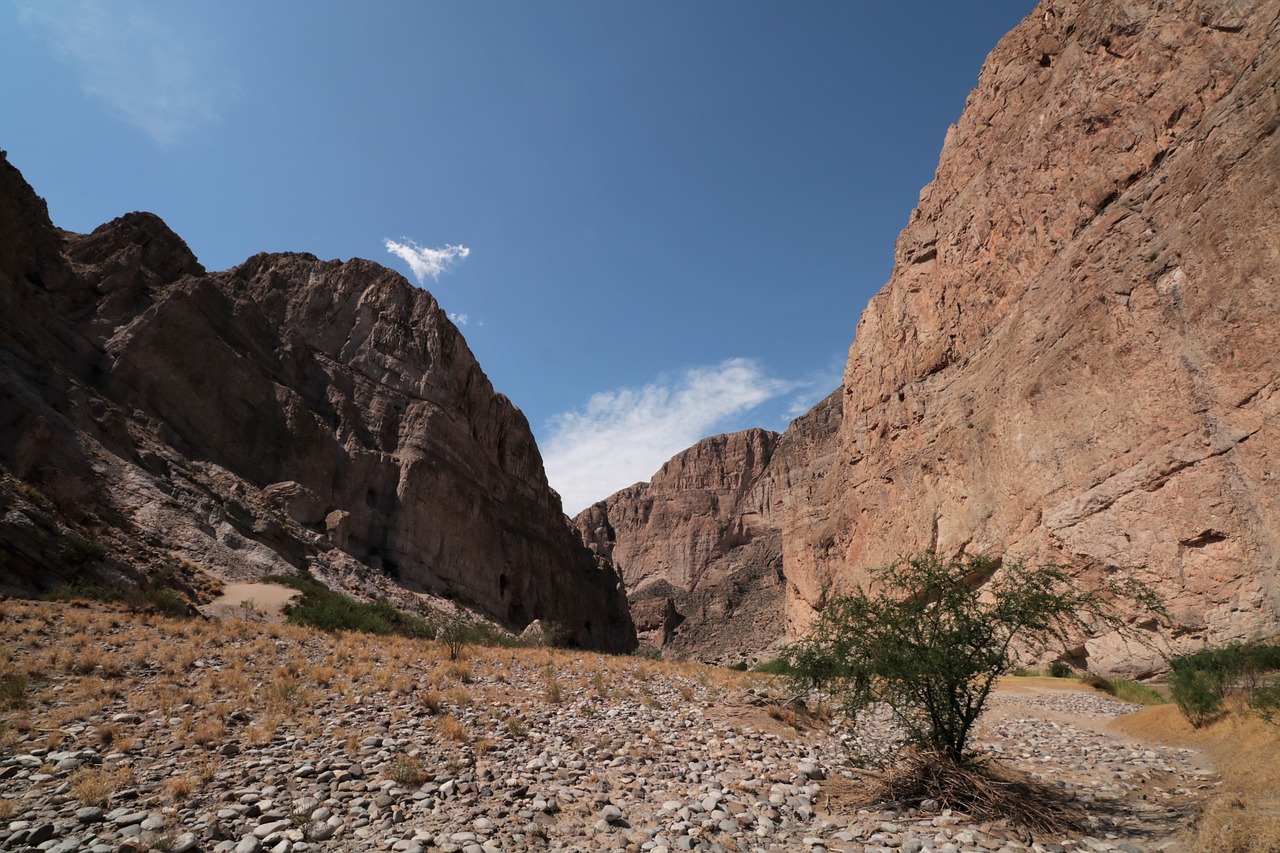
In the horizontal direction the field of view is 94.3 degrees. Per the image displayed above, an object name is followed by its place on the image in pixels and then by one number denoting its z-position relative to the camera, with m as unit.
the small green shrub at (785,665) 11.54
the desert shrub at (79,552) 16.67
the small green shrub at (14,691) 7.77
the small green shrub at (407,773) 6.59
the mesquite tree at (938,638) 7.38
